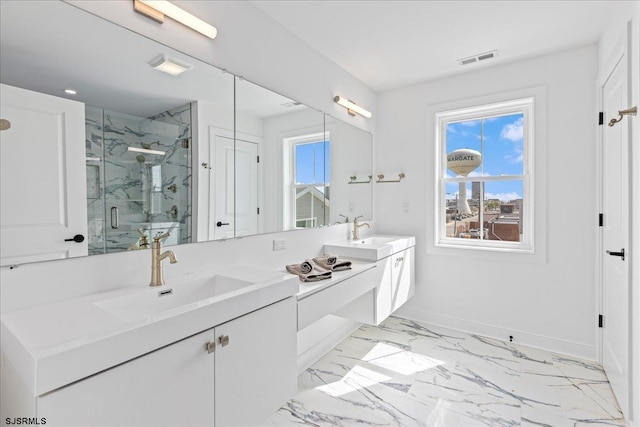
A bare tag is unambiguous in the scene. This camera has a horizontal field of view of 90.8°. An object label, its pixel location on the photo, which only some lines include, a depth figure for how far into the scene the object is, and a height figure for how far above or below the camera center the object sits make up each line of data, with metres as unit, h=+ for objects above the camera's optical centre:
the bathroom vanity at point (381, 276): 2.55 -0.59
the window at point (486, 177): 2.92 +0.31
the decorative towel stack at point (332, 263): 2.24 -0.39
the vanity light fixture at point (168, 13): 1.44 +0.95
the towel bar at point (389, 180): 3.40 +0.34
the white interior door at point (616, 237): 1.77 -0.19
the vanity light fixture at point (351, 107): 2.84 +0.97
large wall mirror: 1.14 +0.32
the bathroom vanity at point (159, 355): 0.85 -0.48
